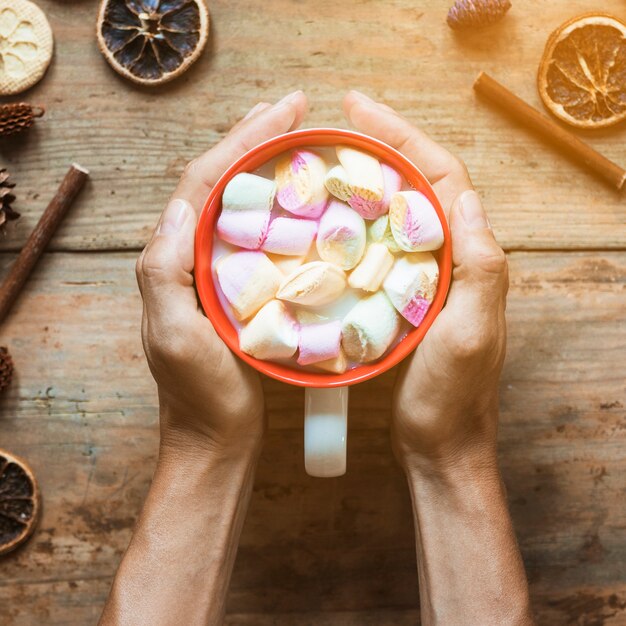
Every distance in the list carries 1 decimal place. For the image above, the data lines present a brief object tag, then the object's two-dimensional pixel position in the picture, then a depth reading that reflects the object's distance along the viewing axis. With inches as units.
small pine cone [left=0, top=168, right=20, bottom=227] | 37.4
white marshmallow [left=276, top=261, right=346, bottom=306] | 25.9
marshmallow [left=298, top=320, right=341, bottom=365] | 26.5
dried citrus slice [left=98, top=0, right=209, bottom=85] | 37.1
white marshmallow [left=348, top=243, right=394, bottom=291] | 26.5
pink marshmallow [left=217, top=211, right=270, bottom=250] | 26.7
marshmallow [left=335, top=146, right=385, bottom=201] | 26.3
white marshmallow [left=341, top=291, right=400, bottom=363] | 26.4
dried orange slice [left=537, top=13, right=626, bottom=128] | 36.6
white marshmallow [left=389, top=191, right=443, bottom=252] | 26.1
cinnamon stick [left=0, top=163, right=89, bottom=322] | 37.5
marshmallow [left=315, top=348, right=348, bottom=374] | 27.1
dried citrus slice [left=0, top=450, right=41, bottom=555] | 38.0
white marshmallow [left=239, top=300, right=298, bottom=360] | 26.3
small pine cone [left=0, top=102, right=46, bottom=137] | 37.2
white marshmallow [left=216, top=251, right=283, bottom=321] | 26.7
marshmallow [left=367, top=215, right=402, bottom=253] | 27.3
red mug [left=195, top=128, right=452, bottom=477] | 26.8
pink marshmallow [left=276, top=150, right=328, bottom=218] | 26.9
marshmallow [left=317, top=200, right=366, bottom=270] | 26.4
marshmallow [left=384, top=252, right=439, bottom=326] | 26.5
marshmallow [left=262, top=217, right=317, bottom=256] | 26.7
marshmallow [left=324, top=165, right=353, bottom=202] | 26.6
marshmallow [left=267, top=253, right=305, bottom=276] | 27.5
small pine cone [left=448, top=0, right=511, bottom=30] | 36.4
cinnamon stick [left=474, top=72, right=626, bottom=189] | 36.9
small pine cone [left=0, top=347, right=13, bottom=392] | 38.0
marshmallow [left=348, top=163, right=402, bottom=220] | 26.7
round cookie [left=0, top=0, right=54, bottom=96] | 37.6
